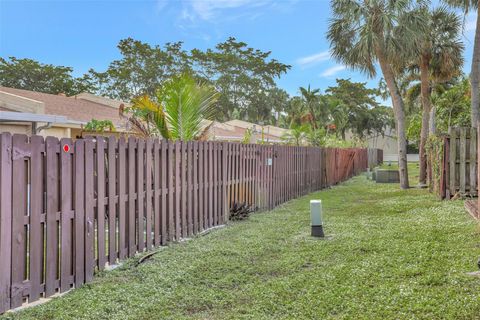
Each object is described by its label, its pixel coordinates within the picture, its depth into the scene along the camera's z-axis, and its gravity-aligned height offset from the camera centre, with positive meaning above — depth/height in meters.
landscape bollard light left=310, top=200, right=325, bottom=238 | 6.93 -1.00
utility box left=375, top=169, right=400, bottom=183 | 19.67 -0.80
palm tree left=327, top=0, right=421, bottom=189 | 16.23 +4.88
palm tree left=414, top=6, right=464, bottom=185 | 17.61 +4.51
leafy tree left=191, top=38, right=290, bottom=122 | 42.25 +8.95
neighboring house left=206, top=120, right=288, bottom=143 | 21.68 +1.78
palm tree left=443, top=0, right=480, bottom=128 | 13.39 +2.56
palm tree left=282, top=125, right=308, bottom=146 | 19.59 +1.13
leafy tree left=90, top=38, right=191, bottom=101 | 39.34 +8.51
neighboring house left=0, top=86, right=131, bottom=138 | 11.13 +1.63
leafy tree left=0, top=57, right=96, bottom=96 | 34.66 +7.04
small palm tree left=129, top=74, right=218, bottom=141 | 7.82 +0.96
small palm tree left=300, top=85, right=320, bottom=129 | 42.78 +6.18
